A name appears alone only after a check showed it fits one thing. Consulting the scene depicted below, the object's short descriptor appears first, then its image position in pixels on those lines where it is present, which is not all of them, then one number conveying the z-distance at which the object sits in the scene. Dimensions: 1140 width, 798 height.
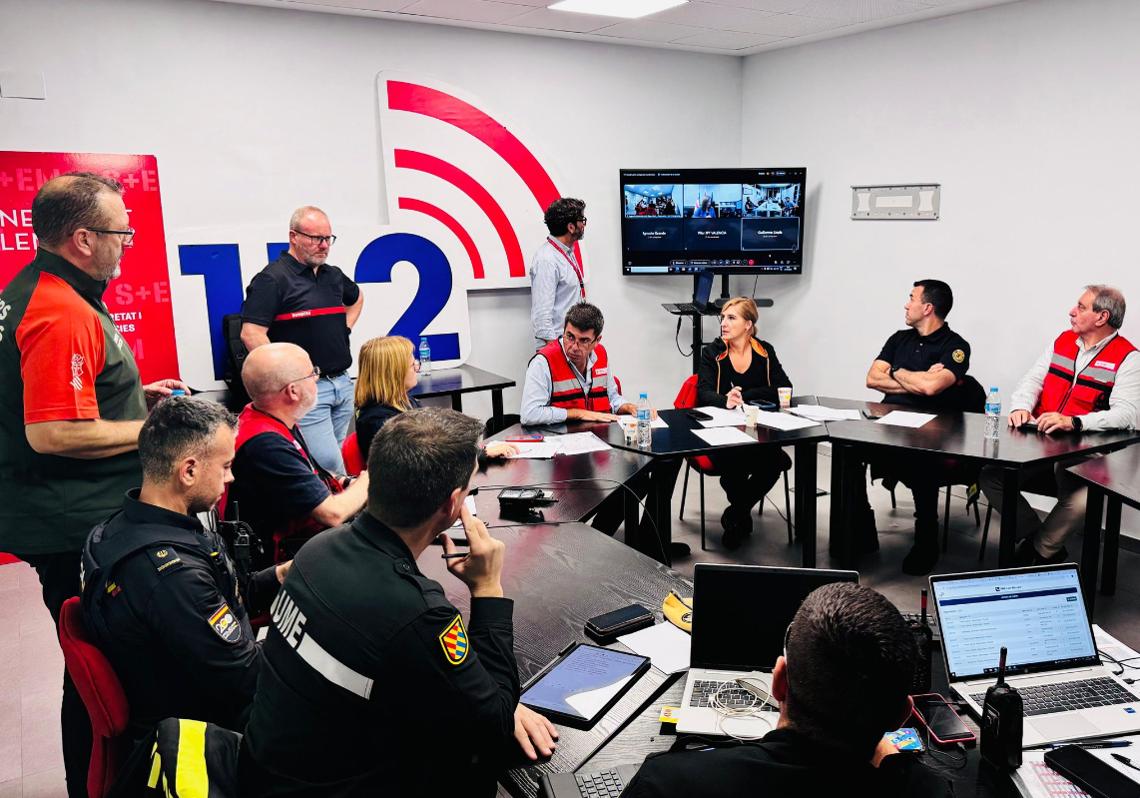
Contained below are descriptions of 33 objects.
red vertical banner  4.50
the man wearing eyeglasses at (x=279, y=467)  2.73
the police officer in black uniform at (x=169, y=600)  1.82
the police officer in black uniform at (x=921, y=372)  4.59
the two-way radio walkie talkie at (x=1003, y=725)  1.68
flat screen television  6.28
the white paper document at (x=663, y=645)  2.07
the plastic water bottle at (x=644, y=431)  3.84
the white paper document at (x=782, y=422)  4.21
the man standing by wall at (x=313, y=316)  4.42
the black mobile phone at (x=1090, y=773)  1.59
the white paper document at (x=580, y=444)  3.81
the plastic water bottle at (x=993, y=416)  3.89
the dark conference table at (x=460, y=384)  5.16
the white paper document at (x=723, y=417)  4.30
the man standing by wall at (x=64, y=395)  2.35
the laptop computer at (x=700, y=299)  6.26
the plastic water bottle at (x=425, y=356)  5.65
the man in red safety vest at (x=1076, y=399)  4.00
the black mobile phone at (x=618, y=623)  2.19
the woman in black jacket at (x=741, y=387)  4.70
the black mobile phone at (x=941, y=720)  1.79
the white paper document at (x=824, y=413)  4.41
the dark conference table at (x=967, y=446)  3.64
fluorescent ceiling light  5.07
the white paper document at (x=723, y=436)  3.96
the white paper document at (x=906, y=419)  4.24
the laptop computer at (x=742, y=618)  1.98
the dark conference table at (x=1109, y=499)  3.23
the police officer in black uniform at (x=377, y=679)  1.52
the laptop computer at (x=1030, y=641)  1.92
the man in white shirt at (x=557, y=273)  5.64
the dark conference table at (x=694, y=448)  3.85
